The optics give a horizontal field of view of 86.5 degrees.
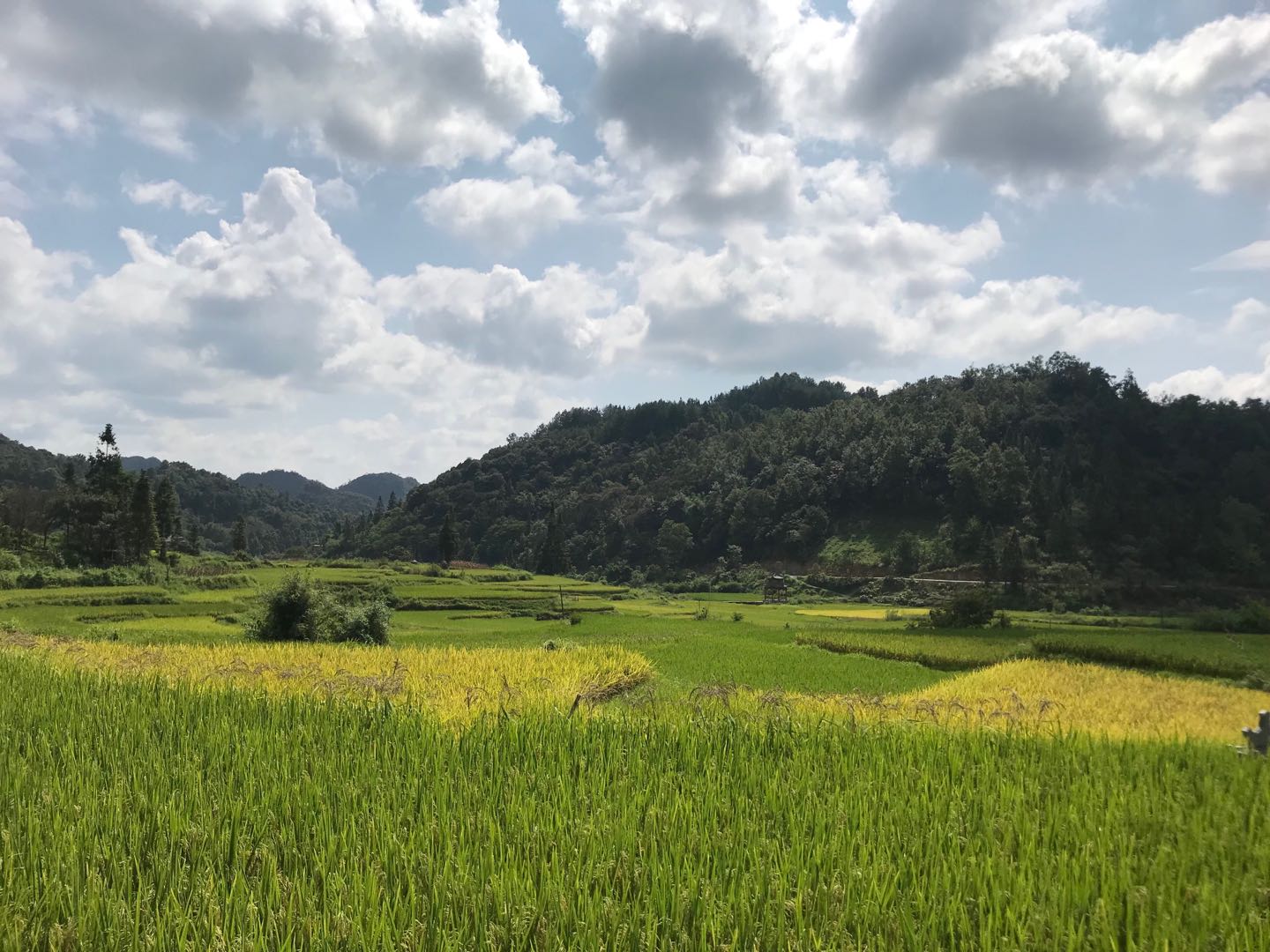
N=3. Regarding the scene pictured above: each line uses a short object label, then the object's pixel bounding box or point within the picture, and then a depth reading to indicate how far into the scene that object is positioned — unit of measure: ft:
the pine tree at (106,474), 217.56
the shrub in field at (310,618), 71.36
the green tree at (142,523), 211.20
